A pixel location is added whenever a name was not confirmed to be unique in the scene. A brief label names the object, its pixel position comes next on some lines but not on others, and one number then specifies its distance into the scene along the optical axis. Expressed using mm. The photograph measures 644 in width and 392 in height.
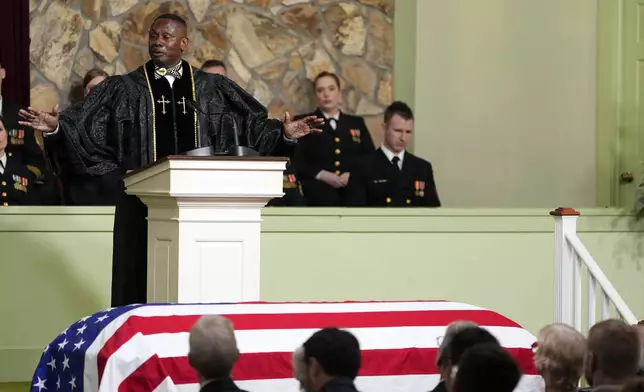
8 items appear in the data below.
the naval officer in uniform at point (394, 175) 17625
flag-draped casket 9758
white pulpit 11117
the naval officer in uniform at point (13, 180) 16203
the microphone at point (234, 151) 11367
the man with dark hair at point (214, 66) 17687
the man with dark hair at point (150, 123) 12727
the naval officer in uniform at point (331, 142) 18484
